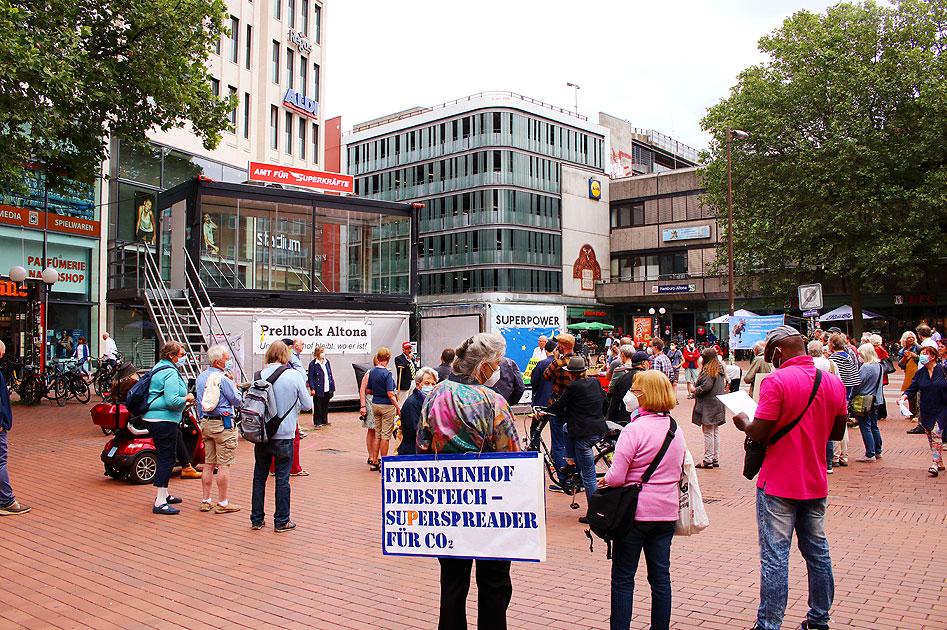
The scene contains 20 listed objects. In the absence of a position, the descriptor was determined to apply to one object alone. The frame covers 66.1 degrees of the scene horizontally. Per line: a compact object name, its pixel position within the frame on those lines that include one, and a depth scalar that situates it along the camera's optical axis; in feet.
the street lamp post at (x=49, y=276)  63.16
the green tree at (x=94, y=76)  41.88
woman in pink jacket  12.96
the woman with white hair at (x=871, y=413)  34.56
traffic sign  59.11
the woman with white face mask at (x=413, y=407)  22.90
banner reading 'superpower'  58.23
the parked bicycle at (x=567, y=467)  27.40
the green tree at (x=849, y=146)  108.68
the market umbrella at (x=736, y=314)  103.88
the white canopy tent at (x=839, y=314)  116.06
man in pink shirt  13.48
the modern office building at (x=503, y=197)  192.24
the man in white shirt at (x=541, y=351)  45.65
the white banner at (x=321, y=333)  57.06
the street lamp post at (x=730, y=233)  97.60
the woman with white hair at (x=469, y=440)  11.78
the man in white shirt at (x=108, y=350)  69.36
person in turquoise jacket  25.35
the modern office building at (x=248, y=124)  93.61
